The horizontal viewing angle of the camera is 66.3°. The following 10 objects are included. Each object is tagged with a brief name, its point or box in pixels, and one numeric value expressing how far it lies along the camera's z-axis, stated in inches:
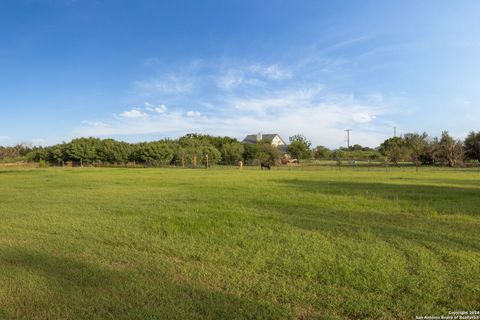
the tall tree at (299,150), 3447.3
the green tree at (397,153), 2608.3
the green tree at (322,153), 4197.8
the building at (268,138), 4547.2
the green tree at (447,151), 2495.1
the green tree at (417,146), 2640.3
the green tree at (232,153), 2837.1
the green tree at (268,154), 2810.0
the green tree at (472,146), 2490.2
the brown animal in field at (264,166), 1847.6
